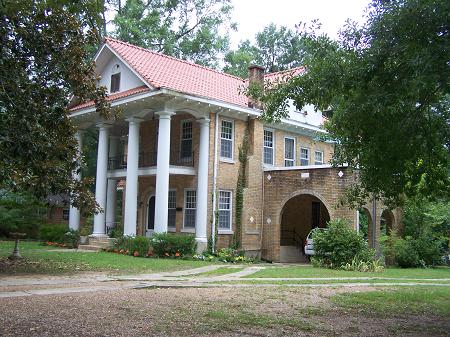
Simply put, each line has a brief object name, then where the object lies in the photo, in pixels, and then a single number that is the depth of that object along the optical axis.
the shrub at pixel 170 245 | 21.36
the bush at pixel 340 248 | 19.86
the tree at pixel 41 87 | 7.61
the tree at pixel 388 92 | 7.55
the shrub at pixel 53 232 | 27.72
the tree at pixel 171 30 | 37.69
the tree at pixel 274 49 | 49.56
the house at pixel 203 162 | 22.77
